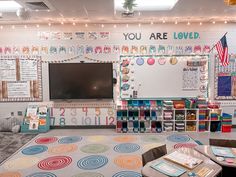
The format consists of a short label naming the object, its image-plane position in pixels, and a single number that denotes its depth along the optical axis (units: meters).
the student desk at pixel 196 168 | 1.81
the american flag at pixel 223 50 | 4.72
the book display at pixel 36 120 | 5.04
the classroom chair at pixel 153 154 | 2.21
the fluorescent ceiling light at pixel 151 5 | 3.73
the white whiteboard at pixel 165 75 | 5.05
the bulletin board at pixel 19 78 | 5.11
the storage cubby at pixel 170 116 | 4.96
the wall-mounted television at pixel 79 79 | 5.04
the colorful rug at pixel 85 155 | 3.02
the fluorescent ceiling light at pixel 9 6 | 3.76
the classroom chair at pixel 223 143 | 2.64
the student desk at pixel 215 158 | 2.09
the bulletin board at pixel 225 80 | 5.09
